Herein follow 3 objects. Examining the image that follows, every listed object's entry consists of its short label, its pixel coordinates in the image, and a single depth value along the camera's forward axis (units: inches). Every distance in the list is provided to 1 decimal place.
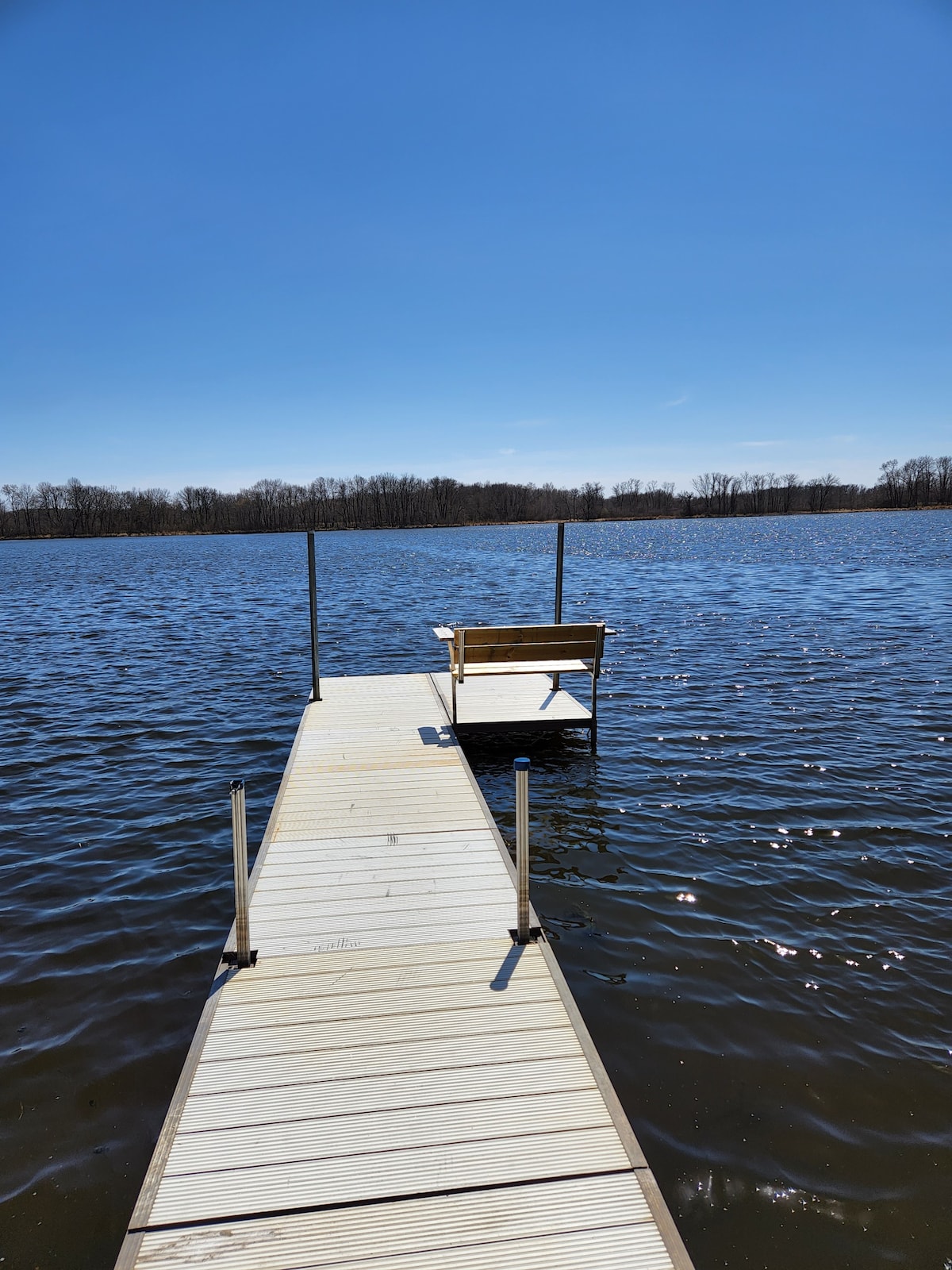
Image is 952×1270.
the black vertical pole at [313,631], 406.6
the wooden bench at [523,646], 356.2
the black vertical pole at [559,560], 425.4
